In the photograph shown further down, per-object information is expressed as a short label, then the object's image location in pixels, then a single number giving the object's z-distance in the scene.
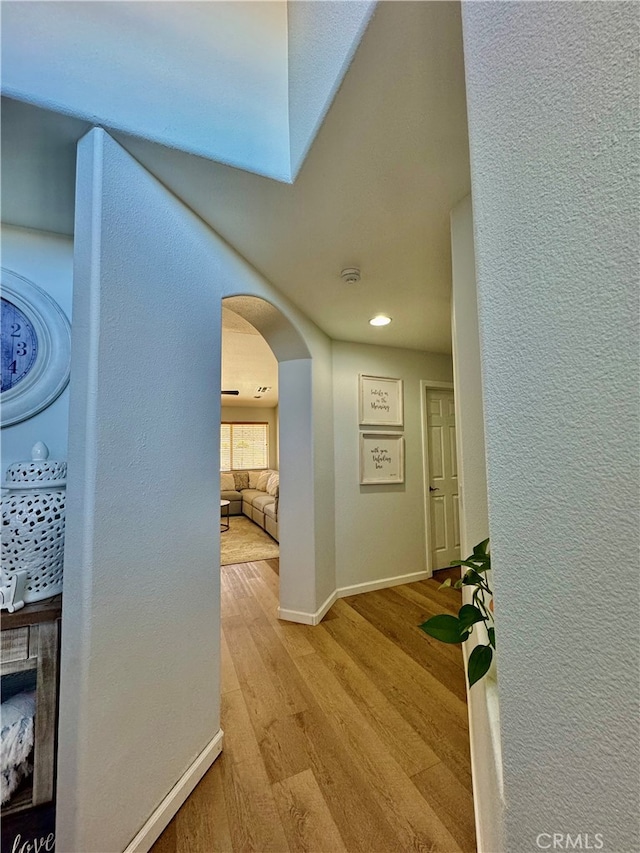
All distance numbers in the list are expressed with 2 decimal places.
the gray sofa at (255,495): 5.06
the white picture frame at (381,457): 3.12
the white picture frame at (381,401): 3.13
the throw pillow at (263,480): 6.61
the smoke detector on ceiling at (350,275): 1.85
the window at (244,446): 7.44
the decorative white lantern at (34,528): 1.00
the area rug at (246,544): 4.13
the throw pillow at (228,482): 7.03
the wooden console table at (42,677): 1.00
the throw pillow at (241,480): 7.23
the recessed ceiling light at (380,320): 2.53
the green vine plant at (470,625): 0.70
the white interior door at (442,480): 3.54
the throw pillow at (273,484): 5.54
